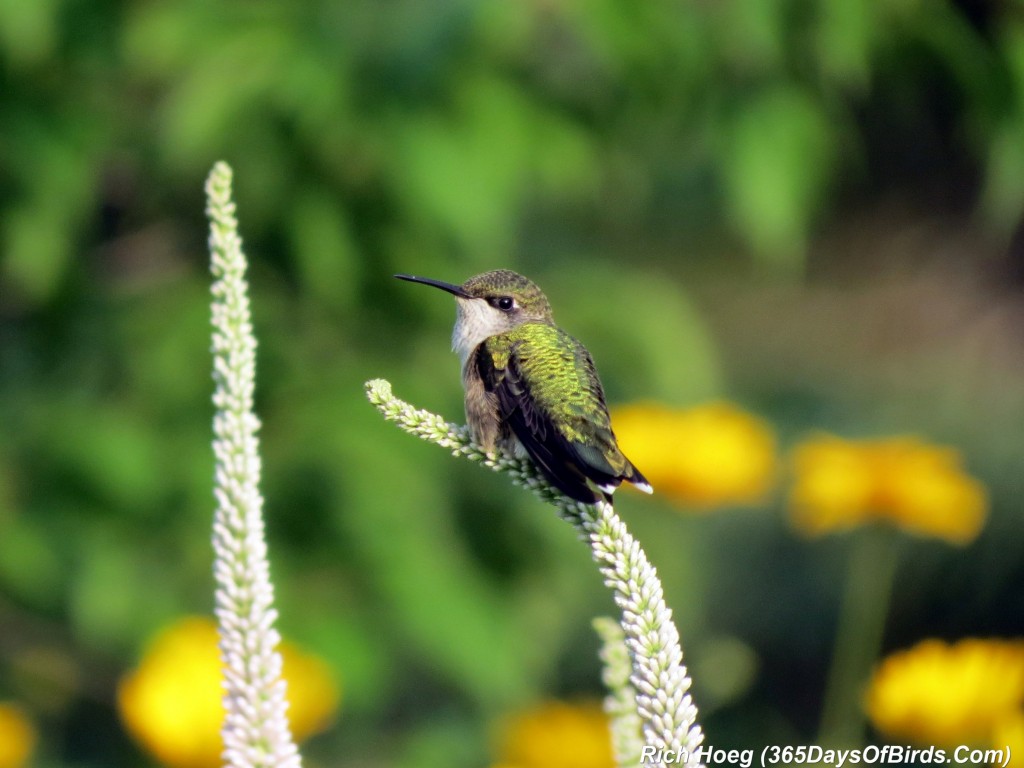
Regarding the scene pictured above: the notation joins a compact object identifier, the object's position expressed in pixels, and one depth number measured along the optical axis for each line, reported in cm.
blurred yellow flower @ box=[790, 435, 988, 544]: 684
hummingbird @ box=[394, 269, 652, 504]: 327
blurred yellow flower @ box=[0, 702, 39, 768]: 674
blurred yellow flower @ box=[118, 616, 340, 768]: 587
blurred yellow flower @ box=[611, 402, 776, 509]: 712
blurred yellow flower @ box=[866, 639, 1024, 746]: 459
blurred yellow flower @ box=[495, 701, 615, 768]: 633
